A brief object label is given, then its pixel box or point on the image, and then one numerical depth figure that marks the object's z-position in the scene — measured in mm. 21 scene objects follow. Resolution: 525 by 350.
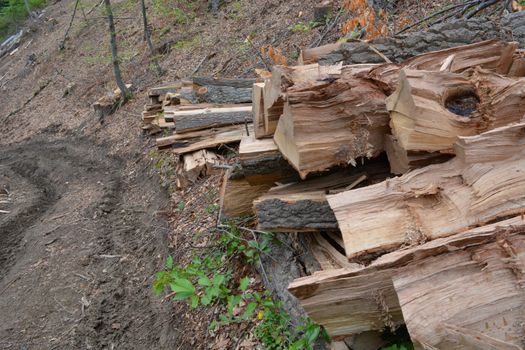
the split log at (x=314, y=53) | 4449
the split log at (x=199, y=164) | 6758
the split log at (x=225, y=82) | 7293
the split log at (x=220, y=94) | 7297
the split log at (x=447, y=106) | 2676
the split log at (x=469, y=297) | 1997
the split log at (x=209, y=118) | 6836
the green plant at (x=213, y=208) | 5584
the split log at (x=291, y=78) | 3082
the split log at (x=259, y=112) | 3746
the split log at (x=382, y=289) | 2086
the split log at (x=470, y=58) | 3299
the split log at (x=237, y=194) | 4367
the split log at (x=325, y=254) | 2992
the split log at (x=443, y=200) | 2424
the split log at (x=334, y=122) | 3039
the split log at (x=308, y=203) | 3170
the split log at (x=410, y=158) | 2826
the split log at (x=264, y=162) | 3619
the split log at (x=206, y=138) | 6742
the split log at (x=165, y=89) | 9595
